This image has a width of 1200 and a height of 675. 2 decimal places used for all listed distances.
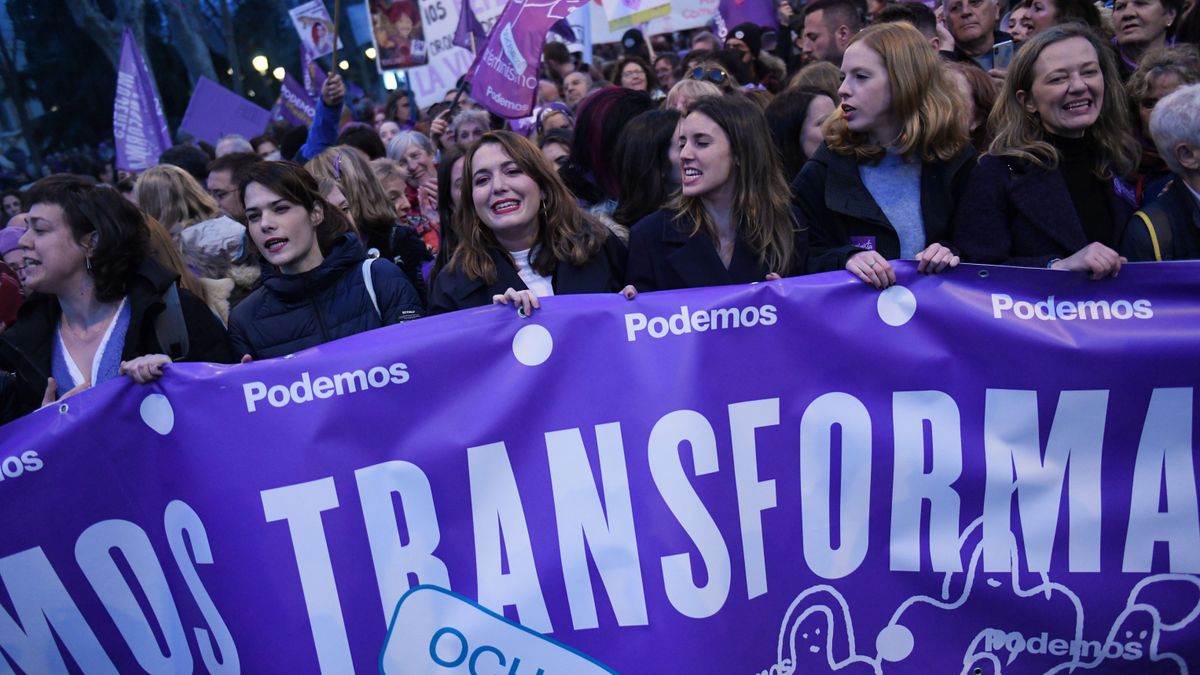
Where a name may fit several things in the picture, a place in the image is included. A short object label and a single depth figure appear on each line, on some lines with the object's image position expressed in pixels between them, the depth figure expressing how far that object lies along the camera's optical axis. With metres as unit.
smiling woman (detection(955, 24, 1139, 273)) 3.75
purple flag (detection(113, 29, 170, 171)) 9.95
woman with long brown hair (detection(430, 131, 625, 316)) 3.85
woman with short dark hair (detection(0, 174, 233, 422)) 3.78
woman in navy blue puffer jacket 3.90
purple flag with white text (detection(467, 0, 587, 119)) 7.66
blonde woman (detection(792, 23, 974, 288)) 3.88
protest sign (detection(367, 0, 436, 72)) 11.58
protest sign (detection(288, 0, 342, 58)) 11.77
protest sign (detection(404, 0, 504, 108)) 10.69
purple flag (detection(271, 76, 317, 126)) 13.21
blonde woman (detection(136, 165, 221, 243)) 5.95
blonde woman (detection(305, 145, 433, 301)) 5.73
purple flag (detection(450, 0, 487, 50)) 10.06
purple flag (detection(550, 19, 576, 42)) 12.72
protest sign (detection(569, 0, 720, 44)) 10.63
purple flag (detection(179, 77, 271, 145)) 11.34
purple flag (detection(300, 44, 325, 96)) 12.78
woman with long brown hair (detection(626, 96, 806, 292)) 3.79
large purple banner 3.27
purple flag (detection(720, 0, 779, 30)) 10.04
